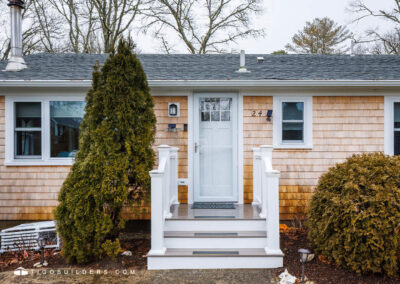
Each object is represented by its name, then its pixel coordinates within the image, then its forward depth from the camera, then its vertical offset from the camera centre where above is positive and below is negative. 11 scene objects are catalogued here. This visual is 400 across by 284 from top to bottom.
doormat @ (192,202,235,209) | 5.20 -1.07
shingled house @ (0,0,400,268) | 5.40 +0.30
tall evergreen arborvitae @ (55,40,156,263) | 4.00 -0.21
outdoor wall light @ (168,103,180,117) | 5.50 +0.68
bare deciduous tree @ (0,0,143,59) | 13.70 +5.93
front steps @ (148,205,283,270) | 3.94 -1.37
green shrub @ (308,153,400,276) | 3.39 -0.84
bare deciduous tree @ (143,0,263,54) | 14.41 +6.06
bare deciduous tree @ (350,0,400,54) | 14.13 +5.81
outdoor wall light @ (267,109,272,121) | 5.46 +0.61
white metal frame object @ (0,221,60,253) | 4.76 -1.48
